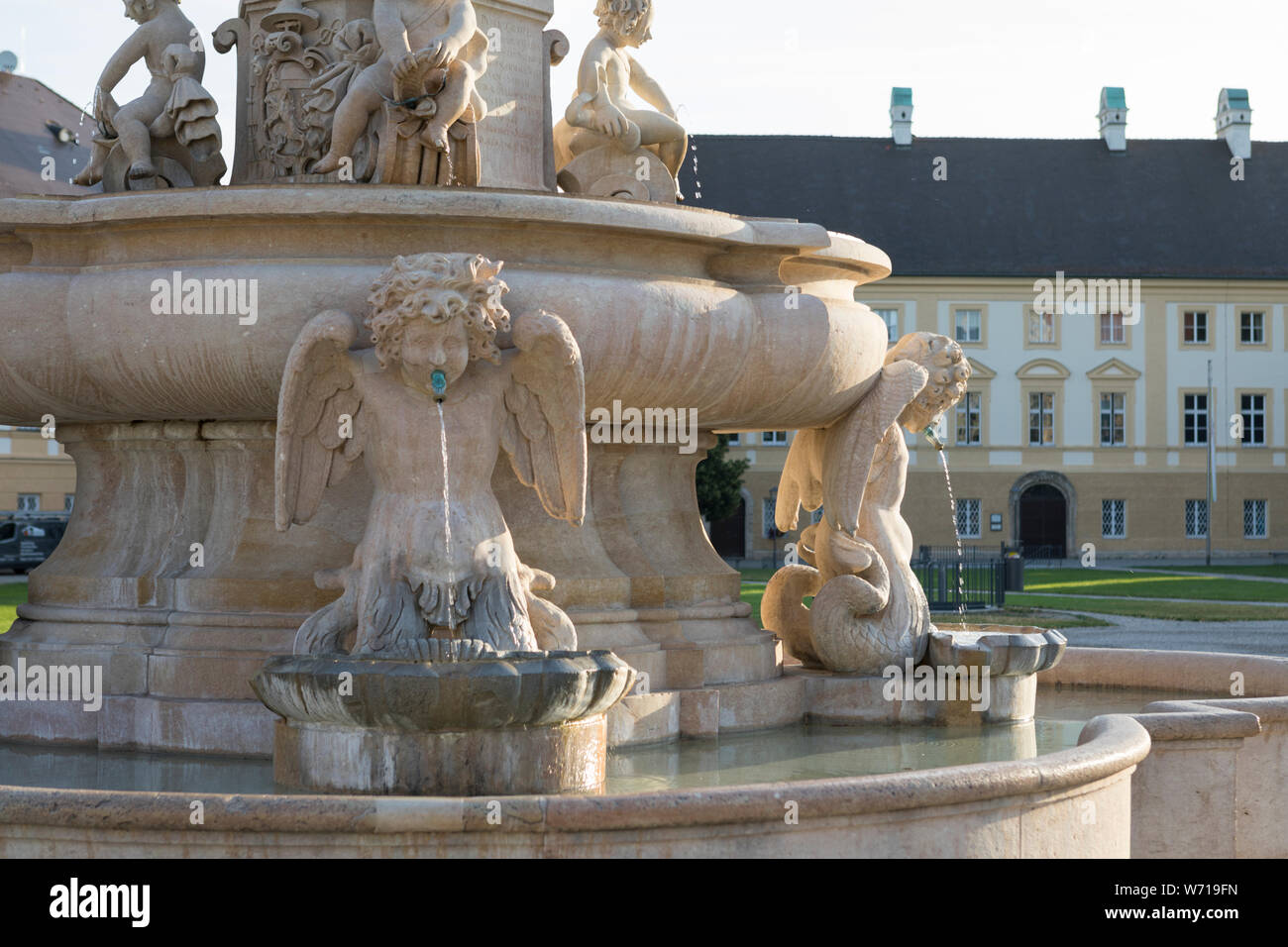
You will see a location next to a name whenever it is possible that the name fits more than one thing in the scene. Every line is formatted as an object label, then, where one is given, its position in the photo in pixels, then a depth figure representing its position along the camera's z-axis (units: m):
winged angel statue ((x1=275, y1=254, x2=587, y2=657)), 5.96
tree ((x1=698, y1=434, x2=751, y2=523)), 42.34
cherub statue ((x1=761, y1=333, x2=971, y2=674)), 7.67
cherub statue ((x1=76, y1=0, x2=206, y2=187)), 7.82
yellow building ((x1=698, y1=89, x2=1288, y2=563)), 54.38
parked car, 36.19
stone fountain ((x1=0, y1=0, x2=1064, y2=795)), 5.95
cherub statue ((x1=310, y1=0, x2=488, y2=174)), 7.08
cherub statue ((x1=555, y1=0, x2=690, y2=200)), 8.23
